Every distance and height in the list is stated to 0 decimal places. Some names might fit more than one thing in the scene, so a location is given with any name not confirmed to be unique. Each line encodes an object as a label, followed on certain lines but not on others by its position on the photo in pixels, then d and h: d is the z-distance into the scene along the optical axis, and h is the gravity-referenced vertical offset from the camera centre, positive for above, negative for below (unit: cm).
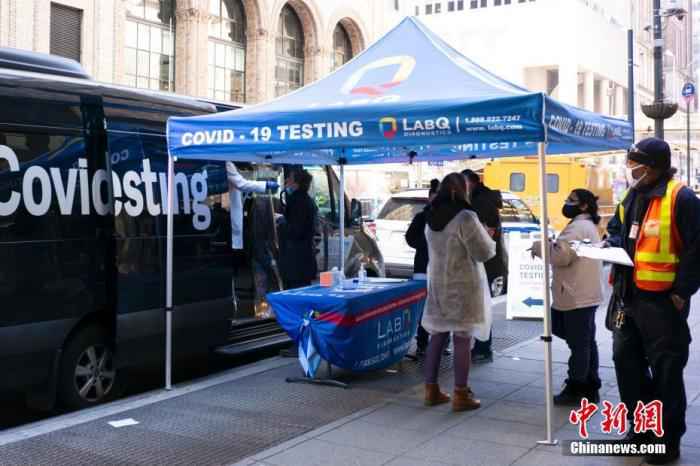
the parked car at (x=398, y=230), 1375 +27
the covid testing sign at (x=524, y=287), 1088 -53
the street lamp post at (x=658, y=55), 1364 +324
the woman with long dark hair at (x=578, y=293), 630 -36
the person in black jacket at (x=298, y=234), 831 +12
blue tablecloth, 683 -67
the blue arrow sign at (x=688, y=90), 3010 +585
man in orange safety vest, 474 -23
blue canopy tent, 555 +97
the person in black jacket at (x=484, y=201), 768 +43
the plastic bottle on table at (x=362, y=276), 815 -30
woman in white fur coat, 617 -20
